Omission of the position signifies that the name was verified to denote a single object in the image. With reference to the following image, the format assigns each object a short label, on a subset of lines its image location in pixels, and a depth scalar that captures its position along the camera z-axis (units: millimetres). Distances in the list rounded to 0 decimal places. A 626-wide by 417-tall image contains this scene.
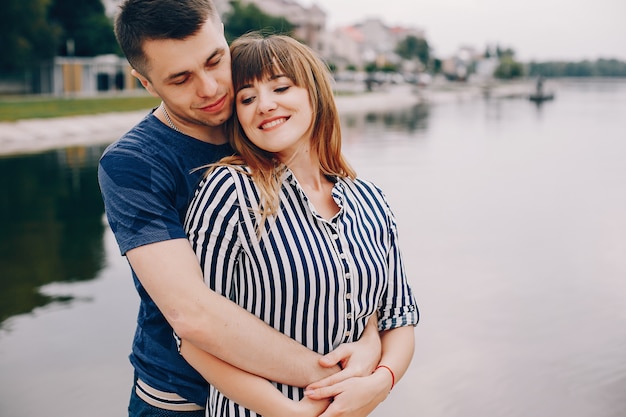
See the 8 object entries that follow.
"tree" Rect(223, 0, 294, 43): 53906
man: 1743
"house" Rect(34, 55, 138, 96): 39219
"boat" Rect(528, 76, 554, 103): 59500
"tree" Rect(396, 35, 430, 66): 110231
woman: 1810
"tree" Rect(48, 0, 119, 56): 42688
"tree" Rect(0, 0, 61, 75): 34344
